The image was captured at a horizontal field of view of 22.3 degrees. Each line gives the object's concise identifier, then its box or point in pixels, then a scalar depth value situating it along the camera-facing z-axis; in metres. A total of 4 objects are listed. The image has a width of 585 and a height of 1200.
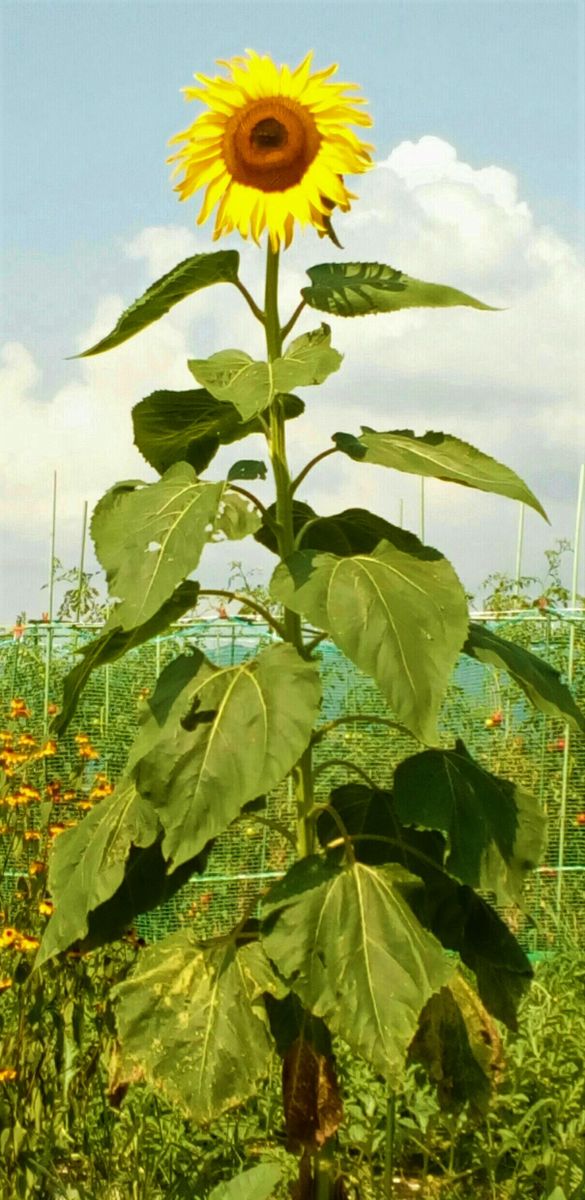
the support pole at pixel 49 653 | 6.49
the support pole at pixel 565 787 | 6.76
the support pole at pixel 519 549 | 8.32
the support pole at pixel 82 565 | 7.54
